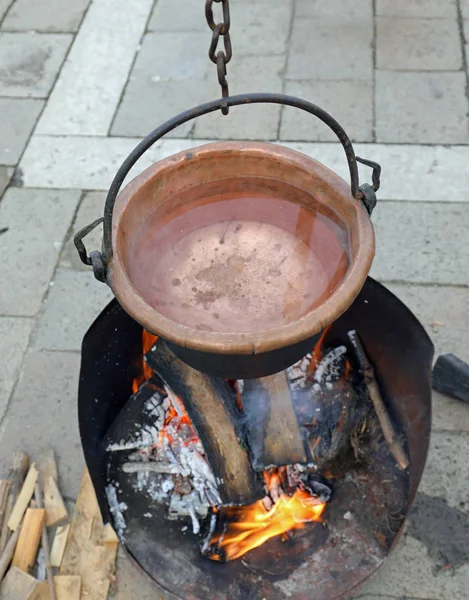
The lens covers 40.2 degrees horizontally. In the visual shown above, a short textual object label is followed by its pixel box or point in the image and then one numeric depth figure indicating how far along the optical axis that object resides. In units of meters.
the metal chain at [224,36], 1.52
